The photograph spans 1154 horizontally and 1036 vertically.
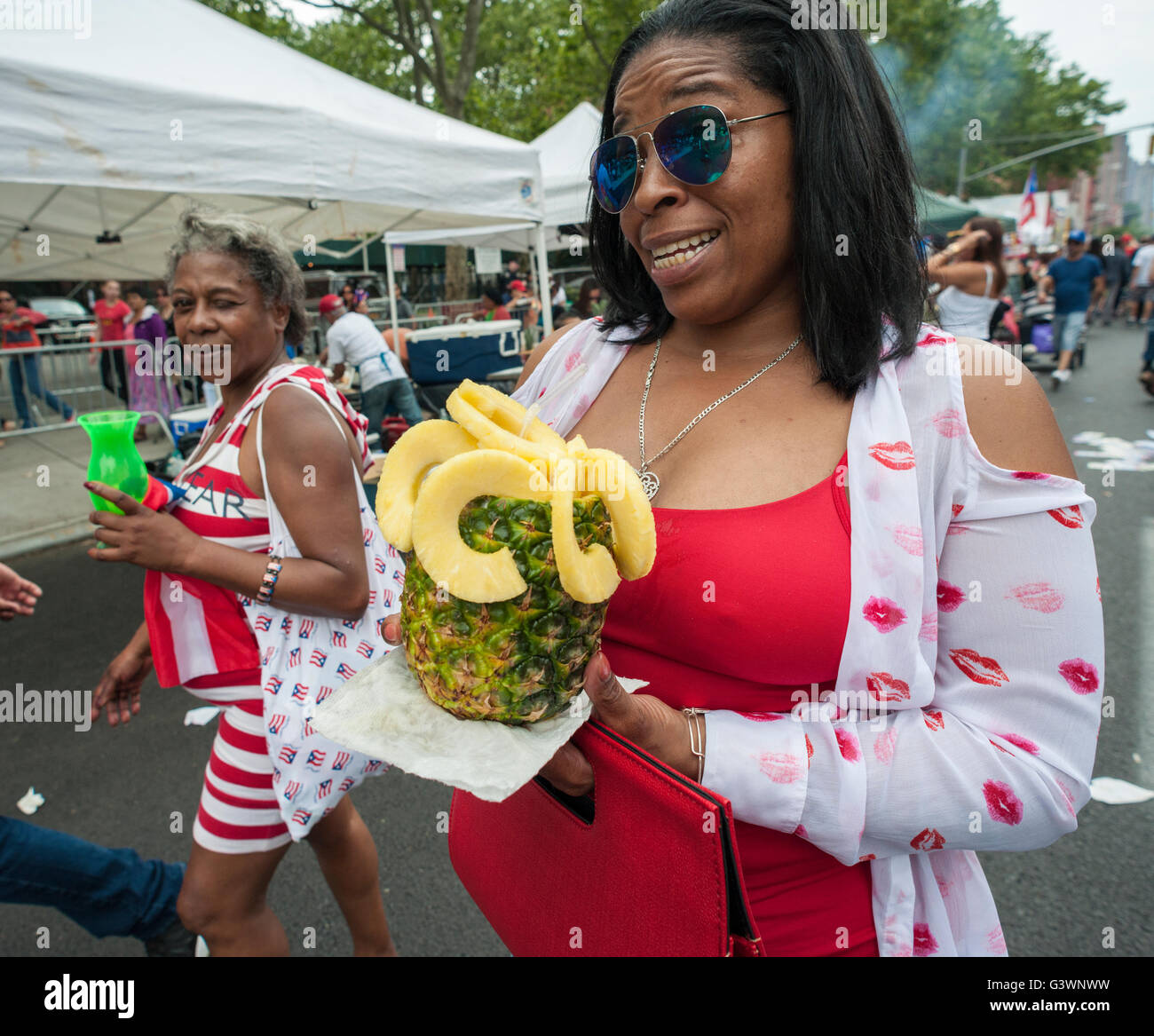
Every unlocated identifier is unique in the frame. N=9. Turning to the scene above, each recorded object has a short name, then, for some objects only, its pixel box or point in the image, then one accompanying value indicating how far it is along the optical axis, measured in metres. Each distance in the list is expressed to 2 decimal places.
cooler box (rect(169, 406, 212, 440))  7.99
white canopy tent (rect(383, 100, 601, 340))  10.00
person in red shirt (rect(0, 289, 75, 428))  9.80
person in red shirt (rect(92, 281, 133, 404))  12.20
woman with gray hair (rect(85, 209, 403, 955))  2.08
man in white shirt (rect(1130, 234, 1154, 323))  16.20
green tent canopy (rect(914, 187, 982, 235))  14.90
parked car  17.63
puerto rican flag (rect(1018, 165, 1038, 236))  17.09
